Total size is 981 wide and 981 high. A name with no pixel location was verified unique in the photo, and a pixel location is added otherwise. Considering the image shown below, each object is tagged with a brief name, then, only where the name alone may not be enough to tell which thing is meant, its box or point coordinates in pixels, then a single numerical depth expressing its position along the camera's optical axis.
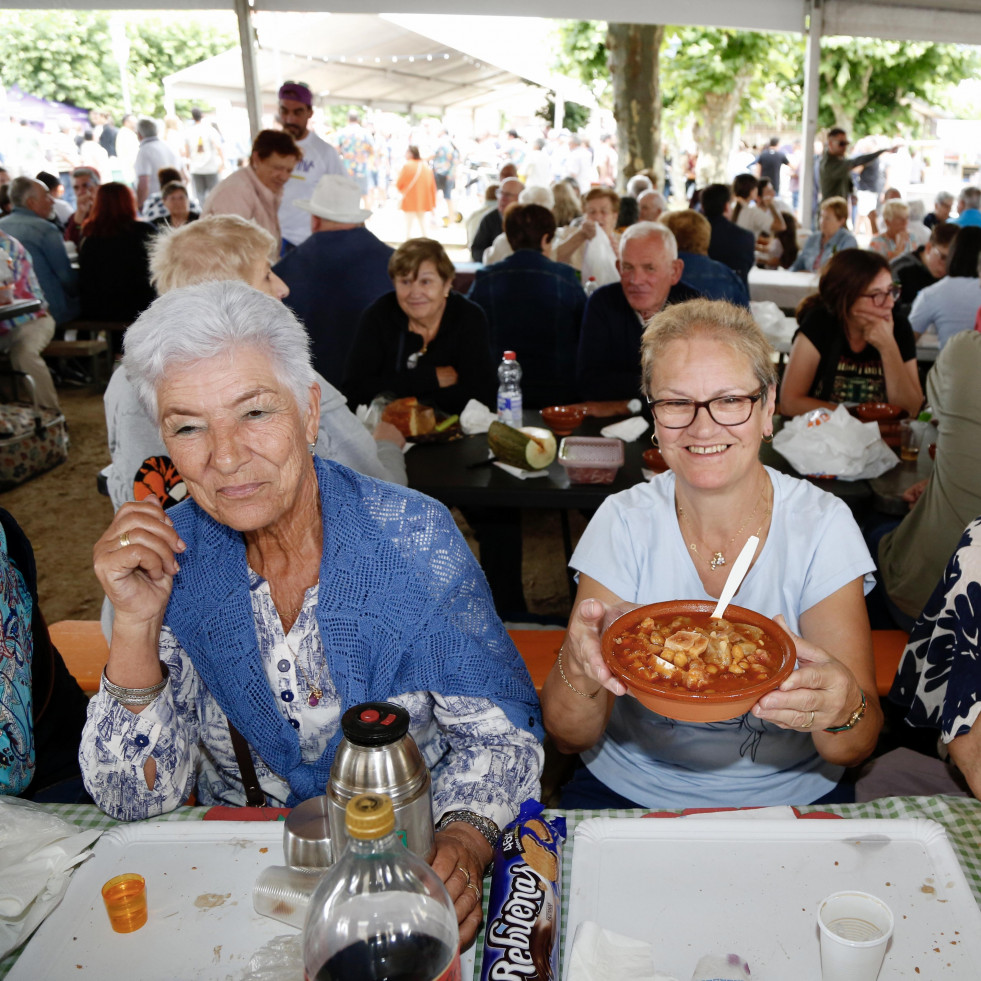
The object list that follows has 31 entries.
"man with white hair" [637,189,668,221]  8.50
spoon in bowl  1.46
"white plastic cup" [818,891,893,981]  1.03
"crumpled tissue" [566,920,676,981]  1.12
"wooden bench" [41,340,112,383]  7.92
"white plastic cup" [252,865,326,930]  1.24
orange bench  2.58
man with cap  7.41
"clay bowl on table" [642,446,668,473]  3.23
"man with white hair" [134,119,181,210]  12.21
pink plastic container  3.22
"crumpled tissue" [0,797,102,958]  1.23
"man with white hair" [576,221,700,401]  4.33
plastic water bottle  3.78
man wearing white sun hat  5.17
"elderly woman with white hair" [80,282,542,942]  1.54
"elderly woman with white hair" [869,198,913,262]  8.06
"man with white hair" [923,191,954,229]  9.79
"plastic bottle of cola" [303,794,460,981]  0.96
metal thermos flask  1.11
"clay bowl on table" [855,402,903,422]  3.59
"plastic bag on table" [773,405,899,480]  3.23
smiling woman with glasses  1.84
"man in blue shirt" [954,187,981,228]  9.13
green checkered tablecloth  1.33
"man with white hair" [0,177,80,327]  7.84
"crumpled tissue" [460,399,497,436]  3.83
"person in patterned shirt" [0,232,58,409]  6.80
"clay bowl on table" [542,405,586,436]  3.78
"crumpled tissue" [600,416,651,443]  3.66
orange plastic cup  1.22
